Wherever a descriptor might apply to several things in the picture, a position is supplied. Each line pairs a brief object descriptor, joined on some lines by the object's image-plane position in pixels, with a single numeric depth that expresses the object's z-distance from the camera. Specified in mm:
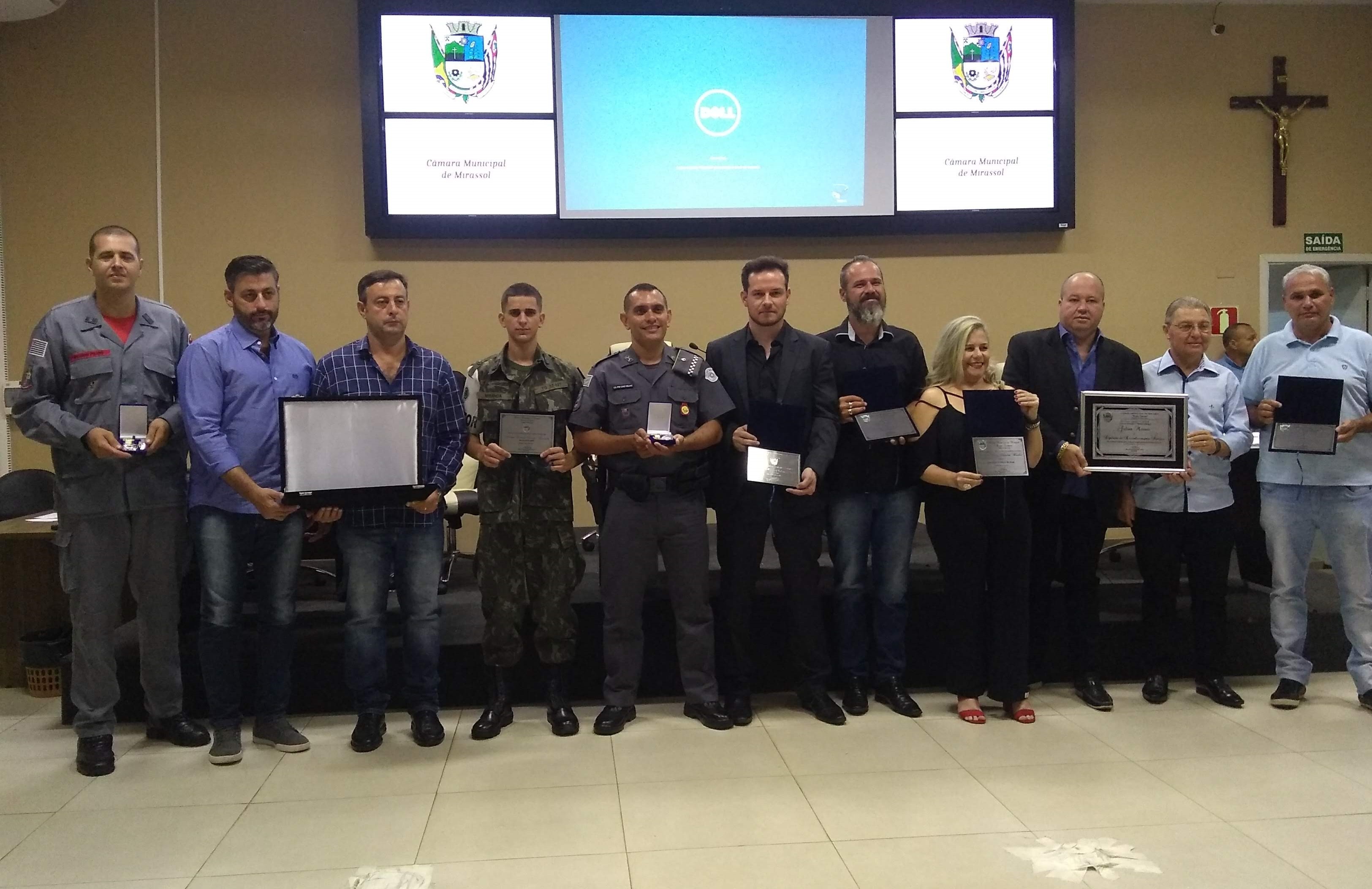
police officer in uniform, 3197
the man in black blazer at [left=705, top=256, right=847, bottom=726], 3270
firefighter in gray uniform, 2930
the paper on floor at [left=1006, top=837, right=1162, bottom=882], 2205
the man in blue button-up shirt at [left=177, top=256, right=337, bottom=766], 2965
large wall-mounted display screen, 5047
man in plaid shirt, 3064
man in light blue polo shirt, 3346
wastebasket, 3762
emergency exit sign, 5770
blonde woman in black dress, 3221
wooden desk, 3895
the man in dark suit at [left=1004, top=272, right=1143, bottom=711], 3387
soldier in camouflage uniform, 3168
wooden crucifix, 5645
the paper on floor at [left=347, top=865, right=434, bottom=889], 2170
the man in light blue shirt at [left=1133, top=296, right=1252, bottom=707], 3357
